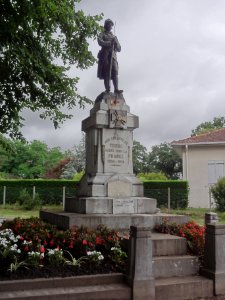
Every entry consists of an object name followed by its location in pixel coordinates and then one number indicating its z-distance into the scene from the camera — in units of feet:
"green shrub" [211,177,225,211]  72.18
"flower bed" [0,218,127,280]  19.94
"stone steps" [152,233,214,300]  20.22
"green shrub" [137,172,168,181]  98.86
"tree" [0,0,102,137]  31.45
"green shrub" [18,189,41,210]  76.89
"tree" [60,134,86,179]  142.44
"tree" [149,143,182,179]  195.52
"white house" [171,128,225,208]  88.02
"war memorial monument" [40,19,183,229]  28.60
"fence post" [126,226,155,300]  19.57
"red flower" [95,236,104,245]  22.40
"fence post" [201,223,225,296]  21.02
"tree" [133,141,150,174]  200.75
